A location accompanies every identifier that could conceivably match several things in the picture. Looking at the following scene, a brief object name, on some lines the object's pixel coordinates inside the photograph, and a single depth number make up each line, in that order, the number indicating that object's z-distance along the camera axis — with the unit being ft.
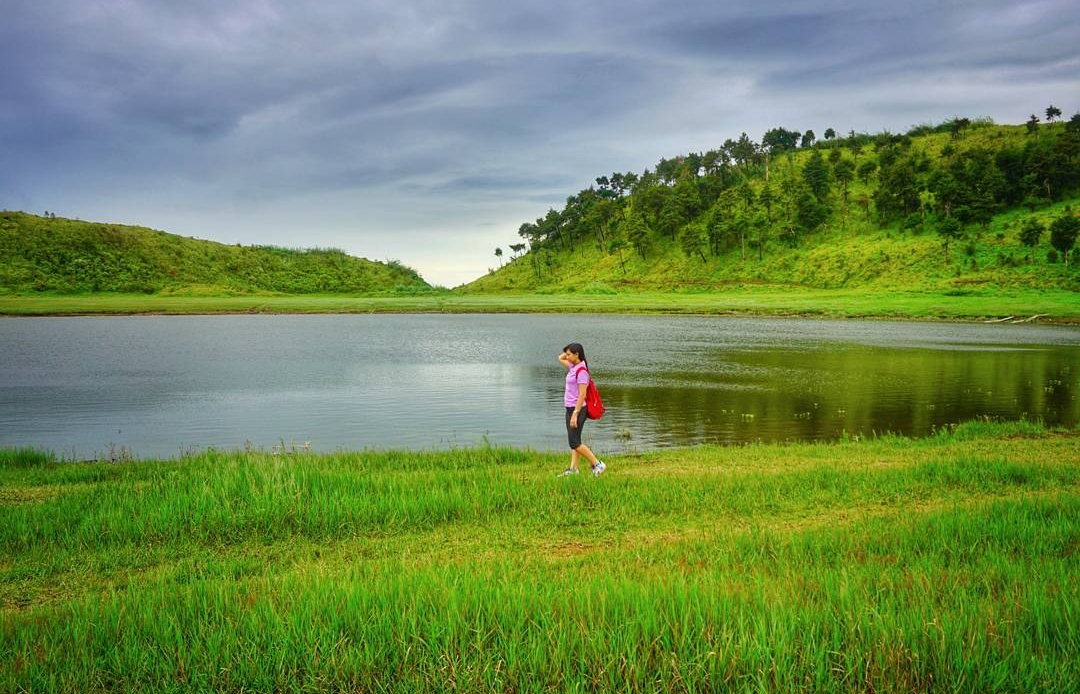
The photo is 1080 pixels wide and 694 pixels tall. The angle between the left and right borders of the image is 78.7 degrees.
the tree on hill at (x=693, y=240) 516.32
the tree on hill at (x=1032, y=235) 325.01
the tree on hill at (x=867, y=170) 513.45
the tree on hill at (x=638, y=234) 550.44
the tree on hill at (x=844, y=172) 516.73
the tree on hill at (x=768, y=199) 518.78
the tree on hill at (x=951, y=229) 369.30
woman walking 43.52
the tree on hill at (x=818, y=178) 510.17
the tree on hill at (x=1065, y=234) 297.33
